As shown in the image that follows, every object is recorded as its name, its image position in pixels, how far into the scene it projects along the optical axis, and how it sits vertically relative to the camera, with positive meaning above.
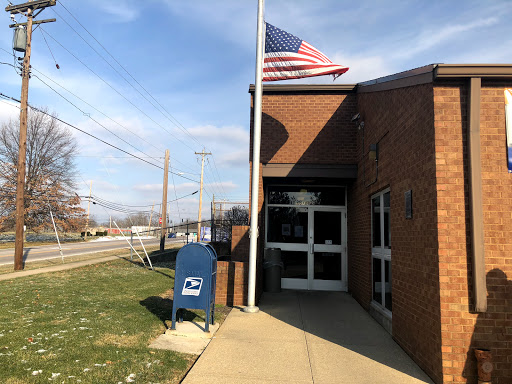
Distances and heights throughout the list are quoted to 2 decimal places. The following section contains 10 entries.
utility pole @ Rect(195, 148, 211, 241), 41.84 +6.00
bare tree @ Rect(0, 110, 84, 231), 36.00 +3.36
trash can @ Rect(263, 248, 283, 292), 9.34 -1.27
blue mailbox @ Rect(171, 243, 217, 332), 5.52 -0.89
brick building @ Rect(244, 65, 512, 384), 3.84 +0.13
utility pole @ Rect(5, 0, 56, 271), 14.51 +4.44
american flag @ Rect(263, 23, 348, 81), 7.55 +3.43
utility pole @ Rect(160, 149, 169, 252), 22.89 +2.51
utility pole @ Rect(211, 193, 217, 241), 17.96 -0.66
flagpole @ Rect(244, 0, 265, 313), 7.19 +1.21
